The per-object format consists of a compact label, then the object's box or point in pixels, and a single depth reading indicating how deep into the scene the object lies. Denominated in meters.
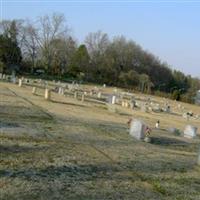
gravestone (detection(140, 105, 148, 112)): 36.64
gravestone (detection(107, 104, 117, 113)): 29.03
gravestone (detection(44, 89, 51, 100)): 28.34
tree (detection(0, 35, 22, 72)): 74.88
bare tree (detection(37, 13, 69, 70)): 89.75
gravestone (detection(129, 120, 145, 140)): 15.81
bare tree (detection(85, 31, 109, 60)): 101.62
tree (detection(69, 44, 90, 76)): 87.34
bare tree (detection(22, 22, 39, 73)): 91.00
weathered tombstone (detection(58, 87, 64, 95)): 38.20
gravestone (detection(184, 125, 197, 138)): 21.14
